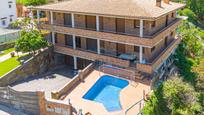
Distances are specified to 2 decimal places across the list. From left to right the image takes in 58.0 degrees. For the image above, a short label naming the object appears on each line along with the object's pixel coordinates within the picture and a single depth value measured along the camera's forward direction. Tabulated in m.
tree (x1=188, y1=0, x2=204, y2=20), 48.26
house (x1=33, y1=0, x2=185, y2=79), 20.95
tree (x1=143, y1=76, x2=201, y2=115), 16.08
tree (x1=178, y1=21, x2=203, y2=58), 29.32
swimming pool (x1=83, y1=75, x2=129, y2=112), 18.17
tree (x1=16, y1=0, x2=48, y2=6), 42.06
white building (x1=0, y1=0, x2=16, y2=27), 38.88
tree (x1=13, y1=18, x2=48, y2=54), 23.91
